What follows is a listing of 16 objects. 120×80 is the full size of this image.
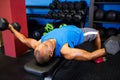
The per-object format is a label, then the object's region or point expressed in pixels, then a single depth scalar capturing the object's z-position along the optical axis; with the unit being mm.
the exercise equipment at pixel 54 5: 3957
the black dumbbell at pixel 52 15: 3773
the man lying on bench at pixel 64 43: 1565
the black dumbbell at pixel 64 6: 3824
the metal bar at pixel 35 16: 4117
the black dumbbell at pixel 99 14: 3570
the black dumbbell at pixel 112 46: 1396
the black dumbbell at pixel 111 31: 3537
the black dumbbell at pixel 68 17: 3602
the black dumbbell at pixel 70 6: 3779
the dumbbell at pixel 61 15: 3662
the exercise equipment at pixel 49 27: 3727
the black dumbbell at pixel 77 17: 3521
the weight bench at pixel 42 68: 1547
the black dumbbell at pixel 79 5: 3715
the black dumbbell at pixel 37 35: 3665
